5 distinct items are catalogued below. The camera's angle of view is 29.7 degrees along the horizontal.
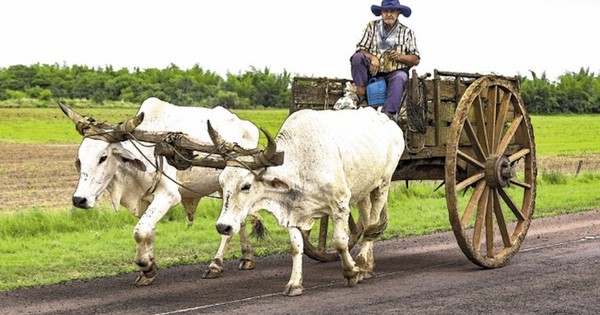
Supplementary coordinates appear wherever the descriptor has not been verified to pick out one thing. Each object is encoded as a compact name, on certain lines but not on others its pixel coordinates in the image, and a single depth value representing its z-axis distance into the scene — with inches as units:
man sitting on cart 460.8
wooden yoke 391.5
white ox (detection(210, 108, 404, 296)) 392.8
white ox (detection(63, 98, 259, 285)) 420.2
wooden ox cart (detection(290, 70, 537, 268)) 450.3
